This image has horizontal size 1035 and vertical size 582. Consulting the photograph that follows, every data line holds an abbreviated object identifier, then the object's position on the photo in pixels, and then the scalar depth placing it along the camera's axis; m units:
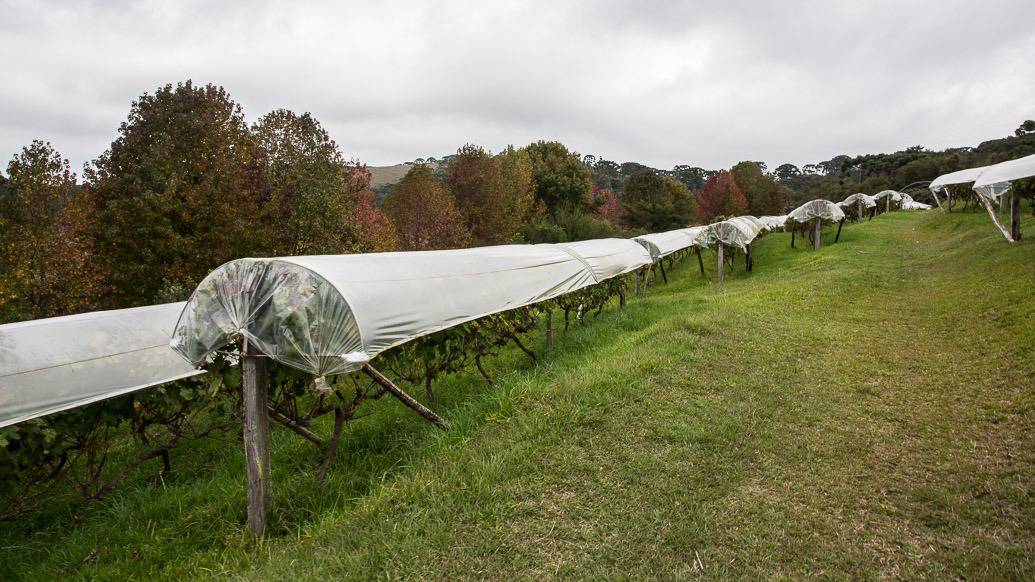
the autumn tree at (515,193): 34.97
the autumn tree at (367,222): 20.05
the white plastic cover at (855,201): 34.62
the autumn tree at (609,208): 49.62
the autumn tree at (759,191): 55.28
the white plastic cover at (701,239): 20.27
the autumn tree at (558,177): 43.47
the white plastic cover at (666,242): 18.98
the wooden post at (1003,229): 12.71
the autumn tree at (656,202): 47.44
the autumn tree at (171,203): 14.91
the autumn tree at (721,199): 51.12
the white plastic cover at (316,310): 3.78
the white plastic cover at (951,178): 20.98
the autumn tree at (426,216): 28.83
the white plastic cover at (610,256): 9.92
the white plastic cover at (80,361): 4.27
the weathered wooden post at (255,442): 3.96
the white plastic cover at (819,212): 22.94
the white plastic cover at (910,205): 44.40
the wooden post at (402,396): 4.43
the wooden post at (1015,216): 12.62
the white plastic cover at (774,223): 34.59
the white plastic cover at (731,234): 19.17
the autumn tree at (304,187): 17.31
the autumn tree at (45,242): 12.67
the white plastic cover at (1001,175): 11.52
